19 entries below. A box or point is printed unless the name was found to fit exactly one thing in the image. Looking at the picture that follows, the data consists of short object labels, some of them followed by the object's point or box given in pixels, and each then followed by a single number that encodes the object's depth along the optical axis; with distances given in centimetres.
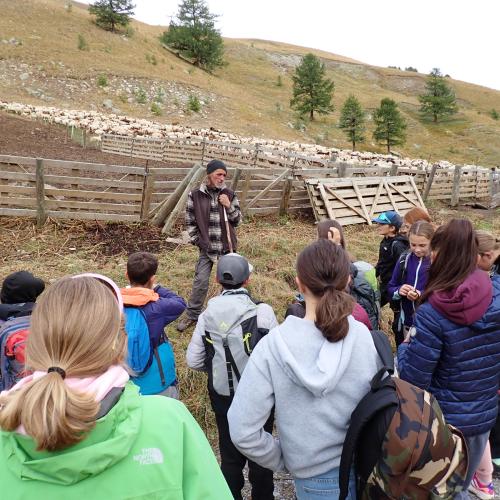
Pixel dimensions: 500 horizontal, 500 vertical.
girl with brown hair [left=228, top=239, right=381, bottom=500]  180
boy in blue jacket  280
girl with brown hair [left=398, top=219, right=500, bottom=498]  232
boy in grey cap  254
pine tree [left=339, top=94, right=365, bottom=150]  4325
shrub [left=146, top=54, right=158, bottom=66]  4576
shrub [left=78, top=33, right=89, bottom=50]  4259
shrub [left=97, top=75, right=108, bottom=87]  3659
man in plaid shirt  520
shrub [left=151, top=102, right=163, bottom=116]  3488
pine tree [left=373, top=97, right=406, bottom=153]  4462
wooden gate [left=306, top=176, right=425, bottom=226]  1049
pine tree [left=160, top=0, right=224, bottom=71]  5828
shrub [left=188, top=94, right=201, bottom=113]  3741
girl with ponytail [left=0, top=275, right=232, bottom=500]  106
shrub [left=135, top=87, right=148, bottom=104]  3647
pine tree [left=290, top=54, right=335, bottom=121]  4962
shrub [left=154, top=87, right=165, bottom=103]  3769
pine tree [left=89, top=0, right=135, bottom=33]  5103
